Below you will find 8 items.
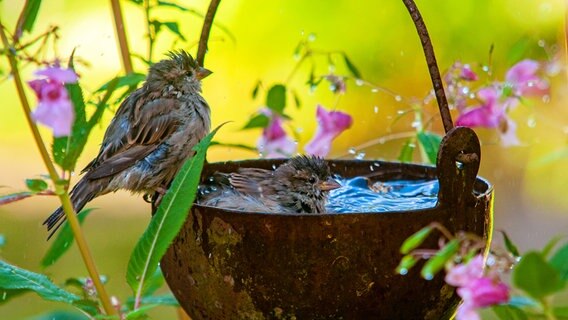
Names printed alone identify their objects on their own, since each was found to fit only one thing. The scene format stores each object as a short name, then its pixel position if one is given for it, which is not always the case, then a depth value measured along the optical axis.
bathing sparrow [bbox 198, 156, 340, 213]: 5.02
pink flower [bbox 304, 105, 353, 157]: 6.59
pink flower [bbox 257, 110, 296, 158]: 6.83
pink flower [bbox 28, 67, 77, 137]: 3.95
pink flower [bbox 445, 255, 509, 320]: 3.14
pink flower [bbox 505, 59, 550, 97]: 6.28
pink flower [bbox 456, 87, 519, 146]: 6.09
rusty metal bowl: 4.17
